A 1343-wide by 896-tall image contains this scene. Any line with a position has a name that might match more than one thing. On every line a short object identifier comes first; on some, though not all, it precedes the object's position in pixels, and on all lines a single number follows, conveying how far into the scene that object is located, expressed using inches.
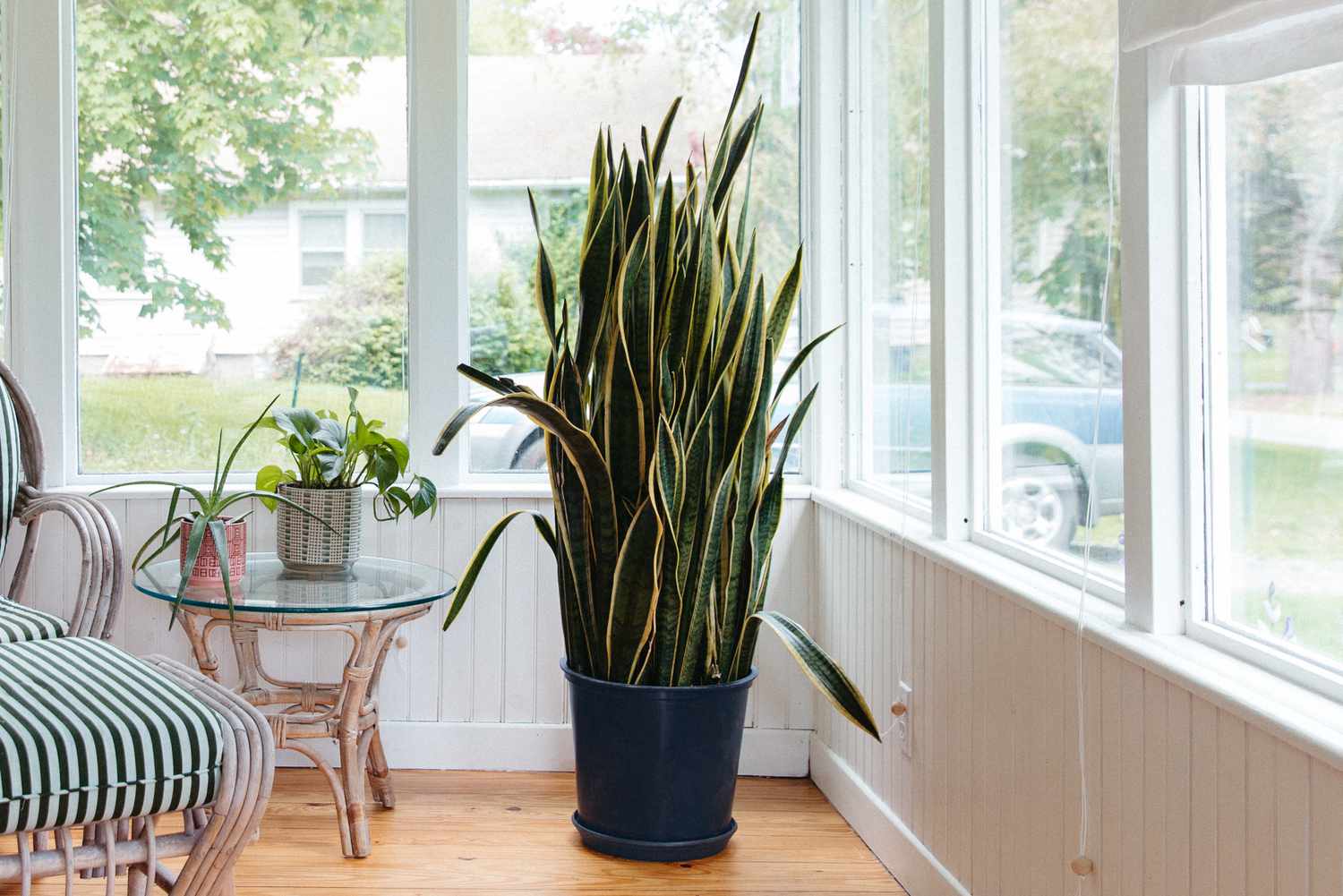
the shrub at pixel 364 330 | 130.5
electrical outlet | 98.3
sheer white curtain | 48.7
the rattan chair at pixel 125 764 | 66.2
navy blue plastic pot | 100.7
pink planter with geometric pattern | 104.4
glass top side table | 100.1
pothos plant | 110.8
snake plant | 98.1
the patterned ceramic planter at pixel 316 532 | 110.9
